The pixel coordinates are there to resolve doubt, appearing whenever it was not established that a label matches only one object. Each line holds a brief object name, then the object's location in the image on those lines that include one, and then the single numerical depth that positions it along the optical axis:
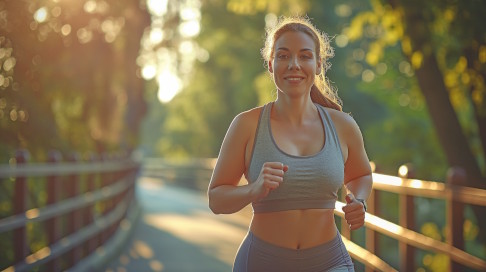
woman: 3.53
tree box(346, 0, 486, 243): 10.78
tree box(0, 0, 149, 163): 11.25
